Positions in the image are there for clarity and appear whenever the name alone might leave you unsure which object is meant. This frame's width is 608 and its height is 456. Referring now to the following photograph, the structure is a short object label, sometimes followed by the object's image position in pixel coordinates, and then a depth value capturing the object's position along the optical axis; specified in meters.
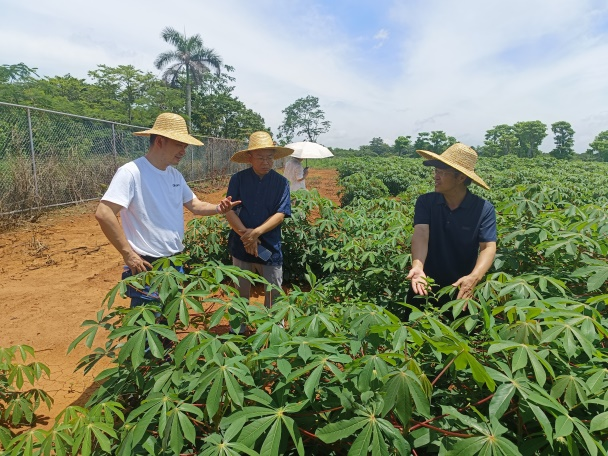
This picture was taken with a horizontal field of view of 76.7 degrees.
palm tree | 26.08
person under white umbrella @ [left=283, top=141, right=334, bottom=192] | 5.64
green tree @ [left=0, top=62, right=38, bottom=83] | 14.24
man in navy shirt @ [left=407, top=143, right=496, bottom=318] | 2.05
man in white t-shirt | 1.84
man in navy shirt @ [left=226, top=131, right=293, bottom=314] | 2.64
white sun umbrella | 5.88
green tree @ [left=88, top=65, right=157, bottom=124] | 19.95
